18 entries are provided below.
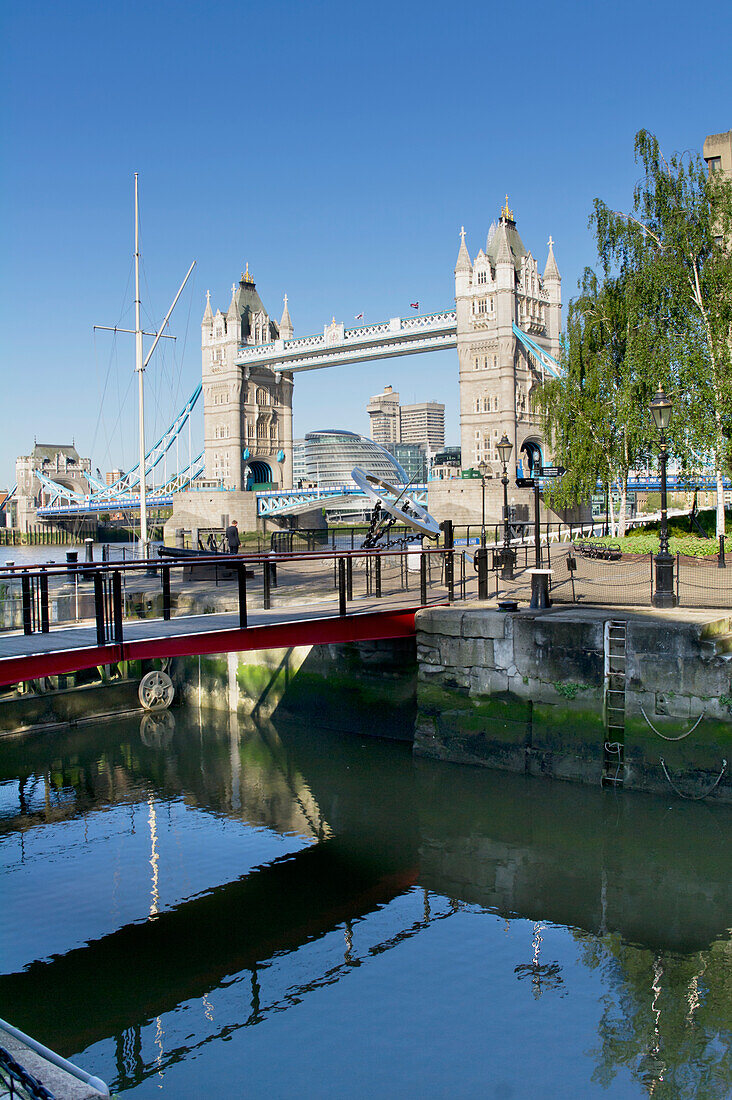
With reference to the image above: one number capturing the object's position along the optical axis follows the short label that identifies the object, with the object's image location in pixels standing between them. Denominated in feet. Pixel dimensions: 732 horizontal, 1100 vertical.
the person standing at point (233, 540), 82.29
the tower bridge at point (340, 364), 205.46
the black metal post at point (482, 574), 53.57
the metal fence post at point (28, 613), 31.62
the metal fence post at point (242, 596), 37.09
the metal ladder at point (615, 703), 40.83
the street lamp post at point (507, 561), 63.41
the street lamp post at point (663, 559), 46.50
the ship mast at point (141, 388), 94.12
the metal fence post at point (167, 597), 36.04
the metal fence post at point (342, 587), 42.27
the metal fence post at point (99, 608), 31.86
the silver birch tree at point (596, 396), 93.35
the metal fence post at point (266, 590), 39.63
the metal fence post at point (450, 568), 49.83
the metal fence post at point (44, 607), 32.07
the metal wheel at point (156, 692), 62.54
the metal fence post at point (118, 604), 32.32
